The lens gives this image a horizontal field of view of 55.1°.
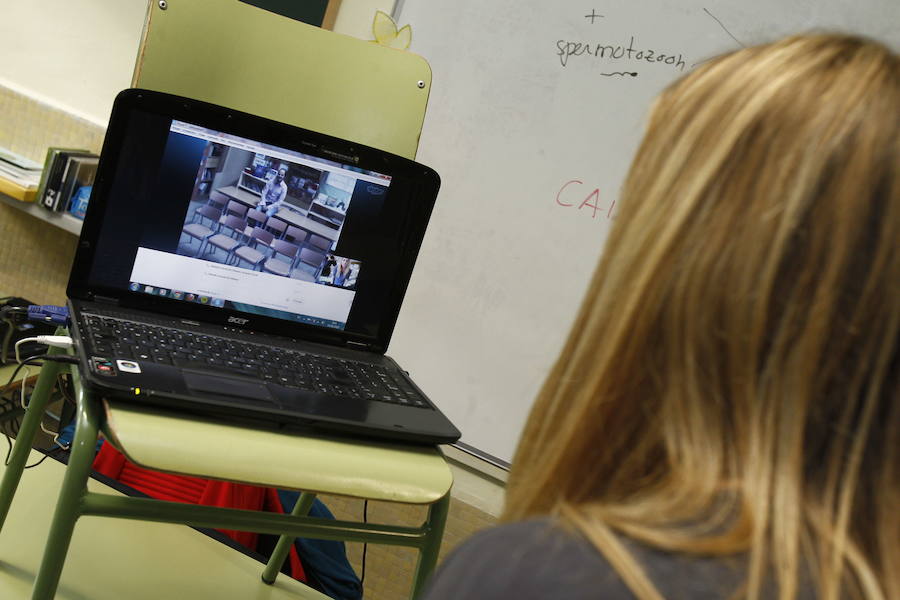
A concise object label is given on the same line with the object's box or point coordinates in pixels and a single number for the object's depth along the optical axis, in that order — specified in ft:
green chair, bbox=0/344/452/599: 2.49
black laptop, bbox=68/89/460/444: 2.96
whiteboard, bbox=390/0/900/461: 5.58
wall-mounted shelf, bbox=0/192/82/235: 6.88
